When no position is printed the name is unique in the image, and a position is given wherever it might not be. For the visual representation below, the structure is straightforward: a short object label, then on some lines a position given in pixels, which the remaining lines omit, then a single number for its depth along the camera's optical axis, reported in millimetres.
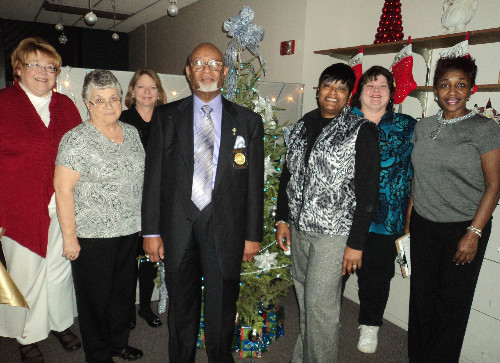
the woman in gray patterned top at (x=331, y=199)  1774
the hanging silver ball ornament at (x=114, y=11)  6089
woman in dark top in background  2551
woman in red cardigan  2043
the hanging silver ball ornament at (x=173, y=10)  4955
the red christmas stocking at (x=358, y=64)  3104
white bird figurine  2512
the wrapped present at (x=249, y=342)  2463
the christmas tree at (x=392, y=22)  2992
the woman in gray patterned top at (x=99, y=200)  1842
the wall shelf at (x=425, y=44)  2375
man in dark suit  1803
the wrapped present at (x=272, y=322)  2607
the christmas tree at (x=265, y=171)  2385
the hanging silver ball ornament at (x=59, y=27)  6138
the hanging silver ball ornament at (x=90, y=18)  5059
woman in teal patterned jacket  2258
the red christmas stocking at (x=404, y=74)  2678
